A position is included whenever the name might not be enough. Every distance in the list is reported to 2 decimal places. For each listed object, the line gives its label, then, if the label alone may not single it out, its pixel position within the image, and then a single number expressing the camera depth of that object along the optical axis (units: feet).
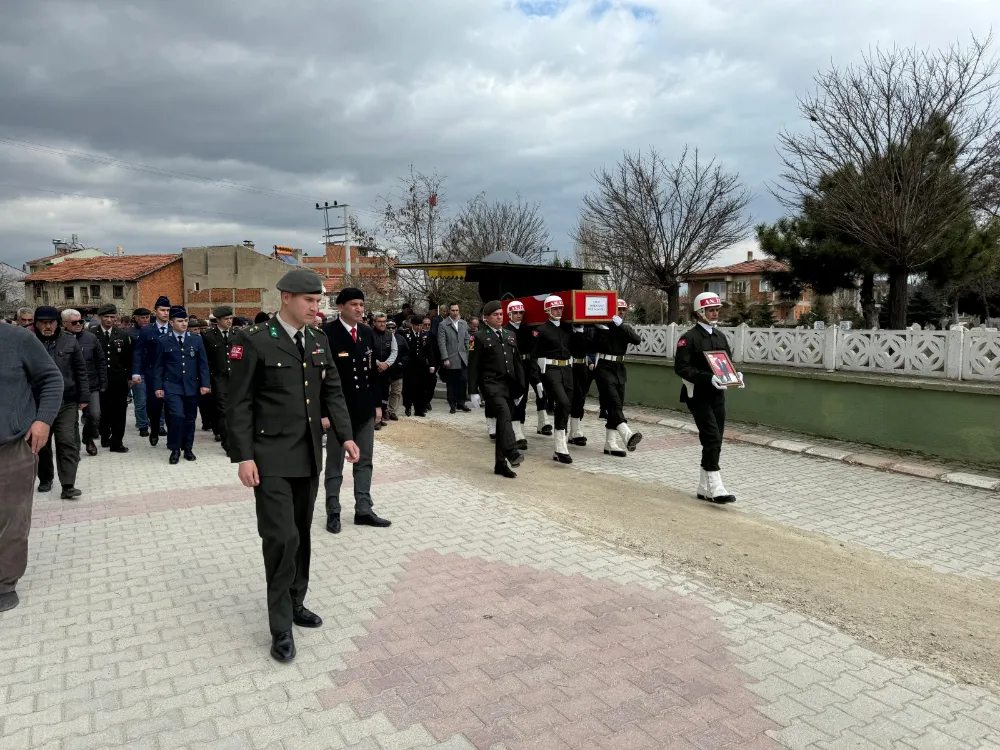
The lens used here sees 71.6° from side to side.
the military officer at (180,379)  29.63
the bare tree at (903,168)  38.75
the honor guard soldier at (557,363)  29.09
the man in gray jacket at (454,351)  45.24
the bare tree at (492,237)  85.76
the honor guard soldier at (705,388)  23.18
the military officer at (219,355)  32.50
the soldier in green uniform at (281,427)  11.96
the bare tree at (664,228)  63.05
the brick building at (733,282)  157.07
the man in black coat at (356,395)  19.62
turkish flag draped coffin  32.81
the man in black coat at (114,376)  32.78
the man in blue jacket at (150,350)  30.78
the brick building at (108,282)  172.55
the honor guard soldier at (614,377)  31.07
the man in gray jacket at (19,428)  14.49
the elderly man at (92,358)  27.99
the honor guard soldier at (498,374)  26.05
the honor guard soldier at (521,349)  31.24
